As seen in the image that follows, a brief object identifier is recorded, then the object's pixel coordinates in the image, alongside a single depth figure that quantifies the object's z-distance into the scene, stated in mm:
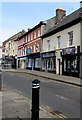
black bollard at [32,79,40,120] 4023
